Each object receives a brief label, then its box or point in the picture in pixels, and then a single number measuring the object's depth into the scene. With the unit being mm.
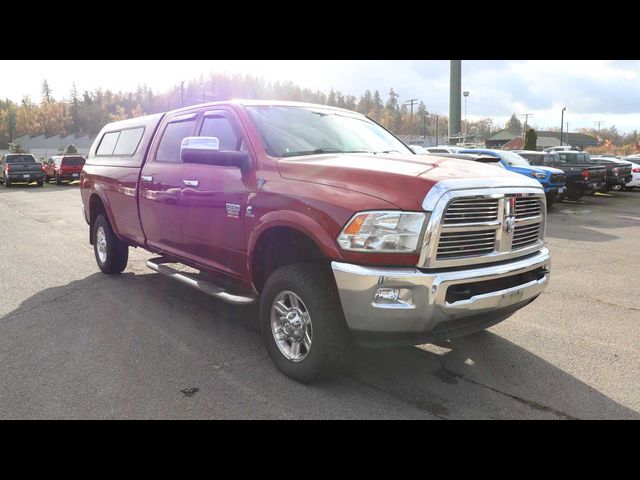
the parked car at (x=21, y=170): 28209
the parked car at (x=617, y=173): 21578
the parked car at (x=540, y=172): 15180
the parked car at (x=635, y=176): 23594
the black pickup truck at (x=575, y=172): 18312
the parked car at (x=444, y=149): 17469
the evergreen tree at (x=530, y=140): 51562
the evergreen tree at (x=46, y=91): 158225
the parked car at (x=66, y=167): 29391
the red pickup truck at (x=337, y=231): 3258
